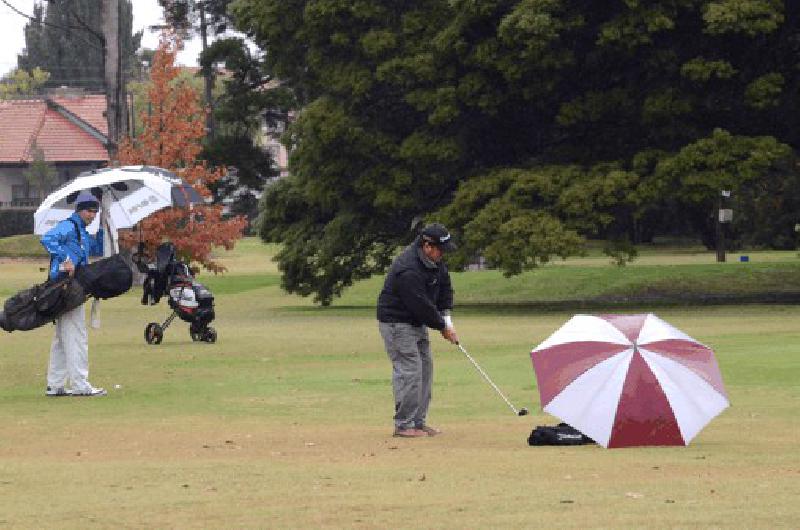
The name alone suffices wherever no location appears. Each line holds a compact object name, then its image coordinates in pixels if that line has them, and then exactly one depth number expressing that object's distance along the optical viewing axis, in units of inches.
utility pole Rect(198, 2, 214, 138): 3764.8
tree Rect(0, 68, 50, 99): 5856.3
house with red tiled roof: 4771.2
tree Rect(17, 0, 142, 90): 5816.9
